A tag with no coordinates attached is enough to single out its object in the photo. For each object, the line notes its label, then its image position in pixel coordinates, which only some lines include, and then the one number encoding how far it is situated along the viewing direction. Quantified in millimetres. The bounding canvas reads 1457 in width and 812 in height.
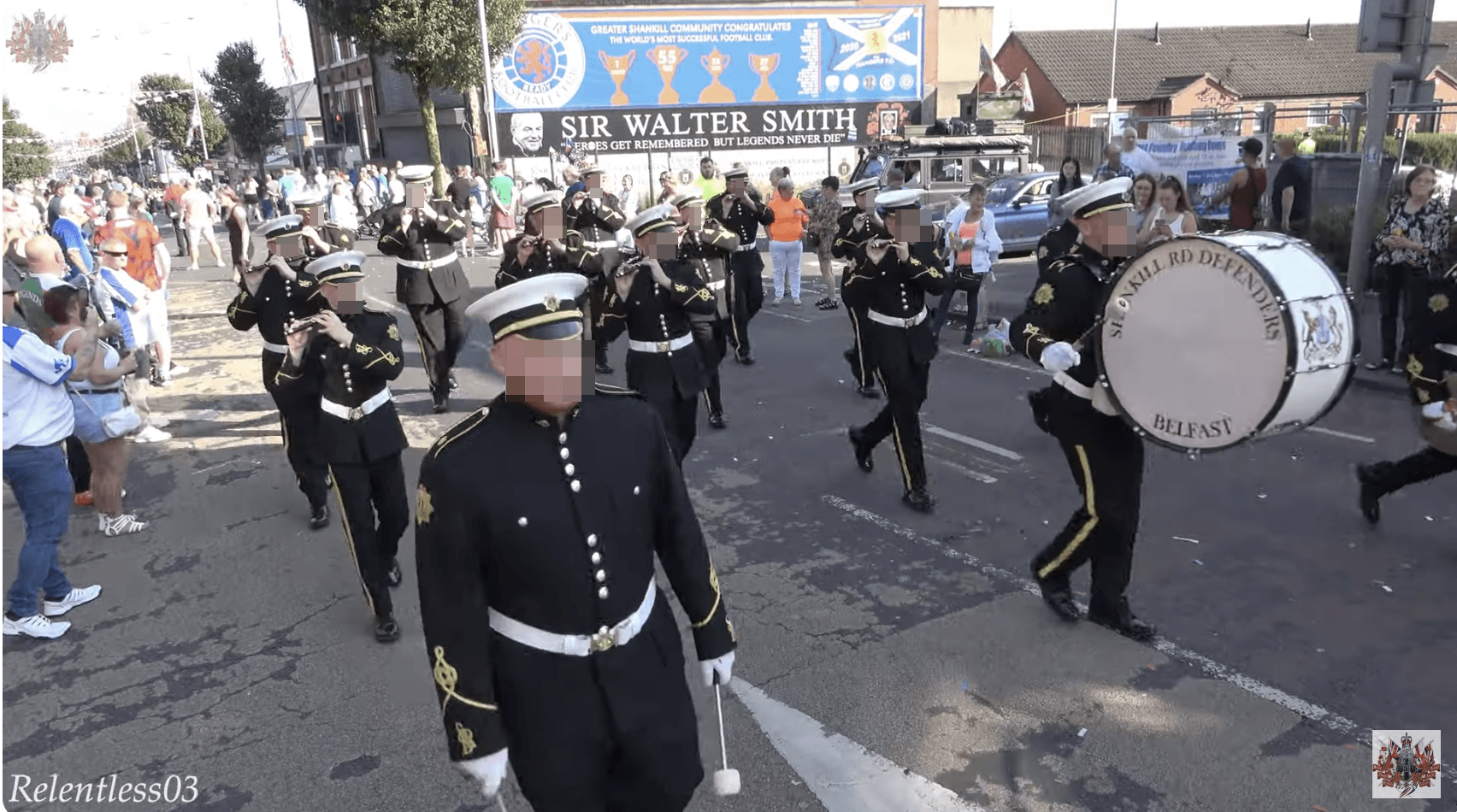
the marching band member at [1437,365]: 4992
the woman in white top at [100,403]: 5910
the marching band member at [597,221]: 10109
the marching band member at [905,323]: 6262
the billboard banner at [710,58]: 31000
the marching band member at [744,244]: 10836
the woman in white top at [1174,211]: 8383
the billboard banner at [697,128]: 31312
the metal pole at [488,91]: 26219
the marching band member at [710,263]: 7145
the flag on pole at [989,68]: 31839
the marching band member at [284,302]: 6426
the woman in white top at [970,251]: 10898
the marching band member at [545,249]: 8422
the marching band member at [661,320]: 6242
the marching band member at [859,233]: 6959
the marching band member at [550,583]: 2449
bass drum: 3732
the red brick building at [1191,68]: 43188
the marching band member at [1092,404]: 4516
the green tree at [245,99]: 49969
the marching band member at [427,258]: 8922
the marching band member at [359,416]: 5023
